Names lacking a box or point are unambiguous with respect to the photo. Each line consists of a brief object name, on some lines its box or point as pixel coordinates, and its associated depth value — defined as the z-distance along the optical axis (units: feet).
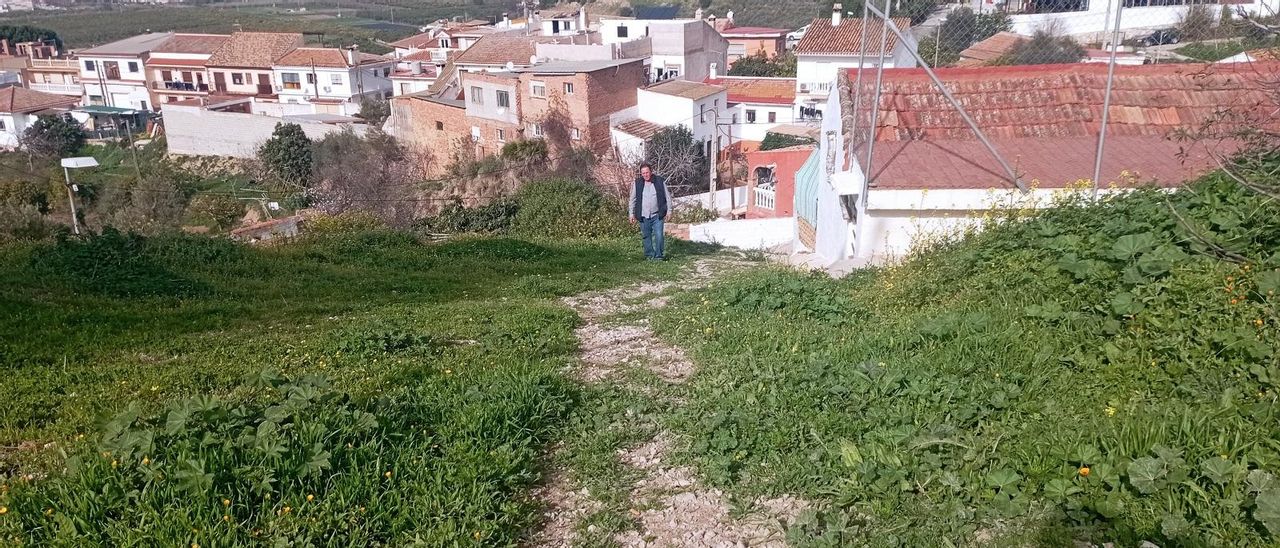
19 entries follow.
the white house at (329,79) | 177.37
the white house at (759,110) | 123.65
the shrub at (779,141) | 108.58
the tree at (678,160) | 104.22
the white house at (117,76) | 204.64
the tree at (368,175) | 97.09
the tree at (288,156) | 134.10
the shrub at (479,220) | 62.49
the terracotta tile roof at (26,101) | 169.37
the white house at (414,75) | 172.86
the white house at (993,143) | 28.76
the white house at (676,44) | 149.45
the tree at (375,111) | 160.04
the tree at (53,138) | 157.07
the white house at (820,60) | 122.42
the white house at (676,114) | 112.68
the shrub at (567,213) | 55.93
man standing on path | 37.73
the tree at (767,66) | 156.25
